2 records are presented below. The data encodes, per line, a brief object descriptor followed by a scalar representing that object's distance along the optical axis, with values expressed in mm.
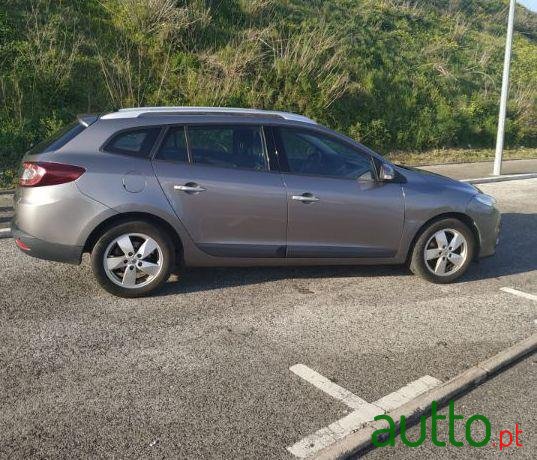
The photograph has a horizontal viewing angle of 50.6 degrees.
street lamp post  13609
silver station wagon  4699
